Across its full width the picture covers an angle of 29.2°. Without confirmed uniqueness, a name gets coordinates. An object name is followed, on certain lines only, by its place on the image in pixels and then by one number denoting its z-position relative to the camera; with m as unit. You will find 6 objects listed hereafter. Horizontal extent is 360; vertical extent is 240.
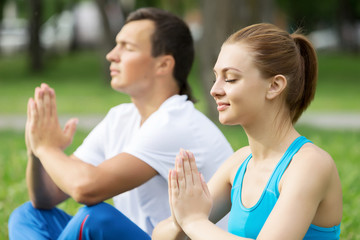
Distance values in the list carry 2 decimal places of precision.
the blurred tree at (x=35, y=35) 24.17
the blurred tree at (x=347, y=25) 33.47
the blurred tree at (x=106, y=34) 18.31
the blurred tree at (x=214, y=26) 10.08
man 3.22
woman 2.32
